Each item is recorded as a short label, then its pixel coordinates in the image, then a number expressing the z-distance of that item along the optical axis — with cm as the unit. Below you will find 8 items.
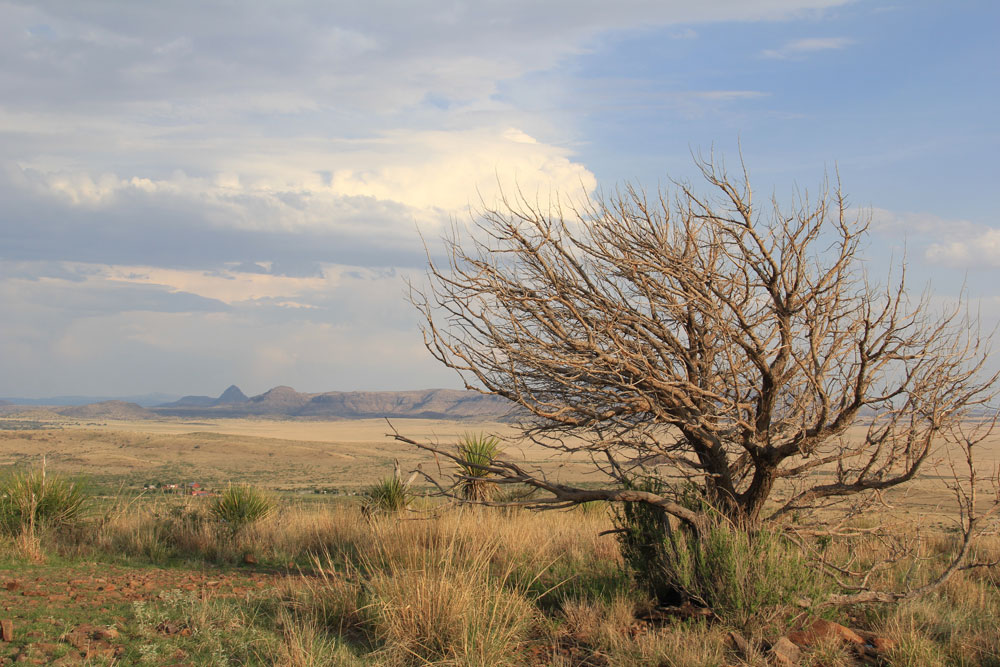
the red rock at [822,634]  733
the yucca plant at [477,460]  1316
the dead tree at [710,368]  773
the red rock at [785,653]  686
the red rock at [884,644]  730
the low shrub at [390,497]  1328
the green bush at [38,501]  1088
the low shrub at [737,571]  735
